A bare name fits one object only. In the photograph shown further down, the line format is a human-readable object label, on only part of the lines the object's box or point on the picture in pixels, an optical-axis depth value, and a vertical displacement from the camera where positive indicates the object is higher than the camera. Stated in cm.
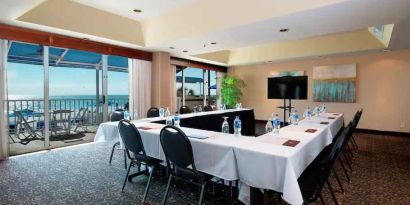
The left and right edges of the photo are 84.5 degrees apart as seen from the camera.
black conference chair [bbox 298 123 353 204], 189 -74
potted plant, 852 +24
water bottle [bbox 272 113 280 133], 275 -34
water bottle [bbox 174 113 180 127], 336 -37
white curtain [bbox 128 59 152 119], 590 +27
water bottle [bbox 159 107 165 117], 434 -28
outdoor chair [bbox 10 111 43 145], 526 -82
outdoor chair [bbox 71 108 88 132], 675 -64
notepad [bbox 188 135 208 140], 239 -43
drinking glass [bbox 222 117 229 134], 289 -40
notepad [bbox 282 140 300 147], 215 -45
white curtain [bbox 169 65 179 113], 695 +32
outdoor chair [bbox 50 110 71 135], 590 -64
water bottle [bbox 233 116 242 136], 256 -34
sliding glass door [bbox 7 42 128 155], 470 +12
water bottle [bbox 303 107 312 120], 427 -32
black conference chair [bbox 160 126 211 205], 201 -54
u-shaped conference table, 179 -53
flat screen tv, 696 +33
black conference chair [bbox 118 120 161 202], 247 -54
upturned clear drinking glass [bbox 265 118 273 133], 286 -37
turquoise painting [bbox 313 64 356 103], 683 +45
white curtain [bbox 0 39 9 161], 391 -9
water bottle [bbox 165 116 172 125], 352 -37
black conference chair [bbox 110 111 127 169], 407 -34
